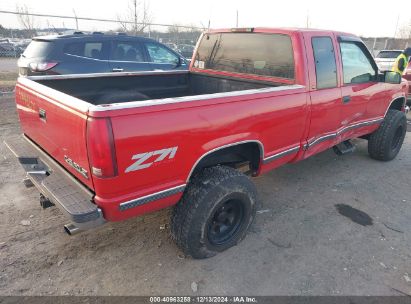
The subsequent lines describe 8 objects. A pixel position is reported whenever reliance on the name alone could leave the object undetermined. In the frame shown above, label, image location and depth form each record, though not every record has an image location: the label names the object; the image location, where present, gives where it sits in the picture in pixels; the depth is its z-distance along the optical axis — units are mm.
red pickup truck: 2105
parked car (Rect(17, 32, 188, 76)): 6430
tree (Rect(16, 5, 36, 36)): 16784
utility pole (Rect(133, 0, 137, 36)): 16516
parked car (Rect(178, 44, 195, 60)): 20828
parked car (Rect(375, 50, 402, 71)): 14733
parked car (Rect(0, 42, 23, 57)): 20636
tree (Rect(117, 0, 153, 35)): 15463
